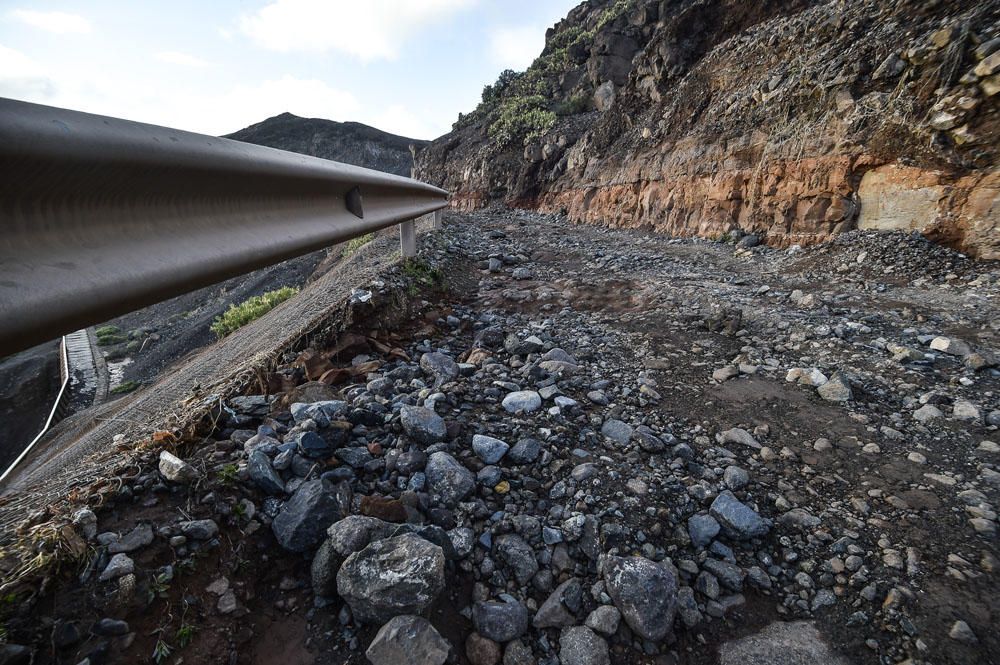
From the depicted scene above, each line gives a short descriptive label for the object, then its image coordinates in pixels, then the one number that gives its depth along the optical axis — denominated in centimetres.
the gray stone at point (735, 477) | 184
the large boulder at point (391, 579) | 124
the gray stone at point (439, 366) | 265
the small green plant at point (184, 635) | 114
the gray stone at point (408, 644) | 117
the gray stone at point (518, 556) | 146
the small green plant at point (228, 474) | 154
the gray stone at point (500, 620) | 129
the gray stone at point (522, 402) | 230
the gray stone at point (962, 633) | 120
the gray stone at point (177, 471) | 150
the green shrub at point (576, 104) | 1877
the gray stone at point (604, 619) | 130
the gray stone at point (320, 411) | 188
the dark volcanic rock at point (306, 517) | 143
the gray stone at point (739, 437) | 213
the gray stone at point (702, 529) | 158
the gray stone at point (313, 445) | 175
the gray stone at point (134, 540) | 125
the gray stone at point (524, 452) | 191
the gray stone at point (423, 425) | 196
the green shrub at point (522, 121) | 1869
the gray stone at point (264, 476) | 157
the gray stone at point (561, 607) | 133
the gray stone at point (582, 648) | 124
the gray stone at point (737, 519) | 161
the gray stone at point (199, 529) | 135
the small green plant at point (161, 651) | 109
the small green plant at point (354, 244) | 862
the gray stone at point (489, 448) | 190
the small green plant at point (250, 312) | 734
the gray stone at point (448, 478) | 169
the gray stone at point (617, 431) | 211
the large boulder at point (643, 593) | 130
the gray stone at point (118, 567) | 118
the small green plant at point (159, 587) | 119
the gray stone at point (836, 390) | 250
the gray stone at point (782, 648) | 124
